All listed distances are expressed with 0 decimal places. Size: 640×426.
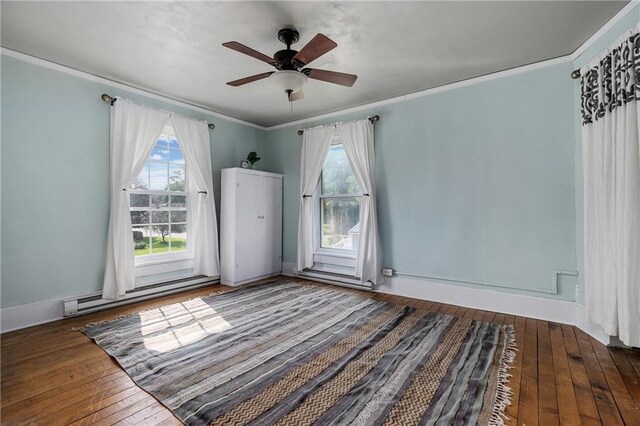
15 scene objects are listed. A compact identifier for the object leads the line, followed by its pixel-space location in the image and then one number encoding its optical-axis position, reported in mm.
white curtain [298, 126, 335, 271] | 4645
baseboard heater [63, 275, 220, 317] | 3076
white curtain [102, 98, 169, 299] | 3311
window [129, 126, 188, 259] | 3748
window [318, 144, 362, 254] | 4477
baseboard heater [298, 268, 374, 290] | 4199
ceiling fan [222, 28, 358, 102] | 2240
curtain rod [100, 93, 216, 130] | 3316
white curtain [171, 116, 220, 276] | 4195
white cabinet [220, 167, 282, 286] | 4395
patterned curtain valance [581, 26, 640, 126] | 2078
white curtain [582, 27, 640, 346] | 2092
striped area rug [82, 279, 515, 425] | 1649
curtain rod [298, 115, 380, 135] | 4078
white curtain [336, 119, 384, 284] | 3977
